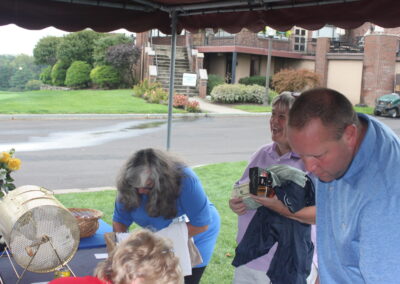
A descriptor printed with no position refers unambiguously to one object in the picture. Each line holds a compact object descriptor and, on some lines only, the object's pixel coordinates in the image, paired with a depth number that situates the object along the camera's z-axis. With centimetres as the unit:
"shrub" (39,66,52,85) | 3212
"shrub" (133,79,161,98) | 2186
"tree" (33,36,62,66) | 3139
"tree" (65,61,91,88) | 2680
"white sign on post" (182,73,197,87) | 1540
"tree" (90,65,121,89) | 2553
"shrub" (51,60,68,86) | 2920
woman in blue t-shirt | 275
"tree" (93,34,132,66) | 2606
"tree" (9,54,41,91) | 4725
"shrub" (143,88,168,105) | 2053
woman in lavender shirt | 272
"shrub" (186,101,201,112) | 1912
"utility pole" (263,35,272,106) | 2180
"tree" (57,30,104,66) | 2778
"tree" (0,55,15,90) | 5225
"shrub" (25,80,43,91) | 3866
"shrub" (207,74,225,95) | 2422
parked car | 1995
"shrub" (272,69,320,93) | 2259
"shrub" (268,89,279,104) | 2256
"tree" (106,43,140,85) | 2512
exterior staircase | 2345
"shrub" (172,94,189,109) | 1952
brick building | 2367
